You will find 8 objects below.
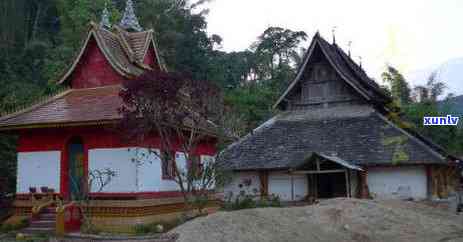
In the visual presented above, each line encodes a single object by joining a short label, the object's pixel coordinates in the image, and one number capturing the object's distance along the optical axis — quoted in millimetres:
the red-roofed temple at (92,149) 18500
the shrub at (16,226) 19092
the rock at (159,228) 17692
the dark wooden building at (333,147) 24875
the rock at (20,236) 17128
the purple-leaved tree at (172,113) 16875
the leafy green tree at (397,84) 45844
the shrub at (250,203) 22153
